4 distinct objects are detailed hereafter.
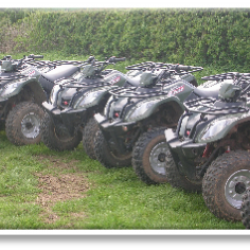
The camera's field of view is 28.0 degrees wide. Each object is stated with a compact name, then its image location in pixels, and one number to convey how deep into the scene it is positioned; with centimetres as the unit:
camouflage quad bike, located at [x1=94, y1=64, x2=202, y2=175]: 738
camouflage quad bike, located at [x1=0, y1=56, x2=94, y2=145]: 996
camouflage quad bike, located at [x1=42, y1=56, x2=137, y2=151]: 867
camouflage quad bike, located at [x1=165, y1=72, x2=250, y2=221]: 548
